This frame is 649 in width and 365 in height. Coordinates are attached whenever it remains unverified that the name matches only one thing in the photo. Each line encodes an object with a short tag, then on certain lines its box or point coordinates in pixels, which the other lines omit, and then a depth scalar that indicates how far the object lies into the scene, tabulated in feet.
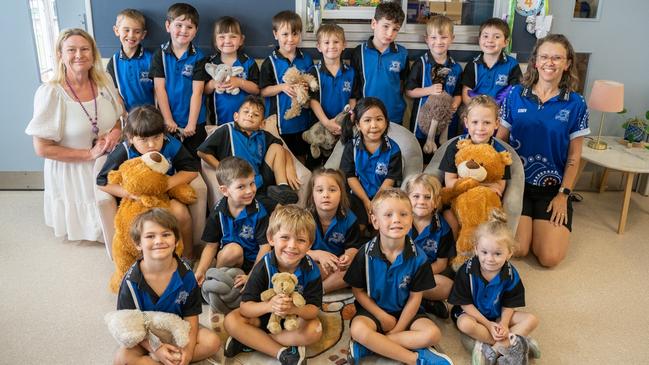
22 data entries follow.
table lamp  11.98
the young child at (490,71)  11.91
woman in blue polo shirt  10.47
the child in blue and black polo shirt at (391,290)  7.53
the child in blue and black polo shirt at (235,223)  9.00
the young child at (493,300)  7.68
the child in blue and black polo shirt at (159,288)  7.11
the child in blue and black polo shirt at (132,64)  11.50
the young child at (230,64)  11.49
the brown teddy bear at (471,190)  9.21
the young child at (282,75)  11.56
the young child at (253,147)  10.26
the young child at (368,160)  10.05
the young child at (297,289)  7.48
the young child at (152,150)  9.40
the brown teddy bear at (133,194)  9.01
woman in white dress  10.09
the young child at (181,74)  11.49
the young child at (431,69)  11.80
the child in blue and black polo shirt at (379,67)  11.93
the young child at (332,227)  8.95
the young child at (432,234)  8.82
